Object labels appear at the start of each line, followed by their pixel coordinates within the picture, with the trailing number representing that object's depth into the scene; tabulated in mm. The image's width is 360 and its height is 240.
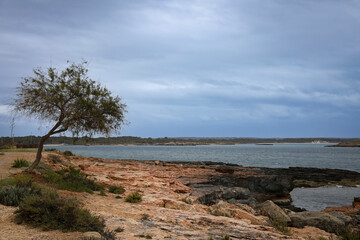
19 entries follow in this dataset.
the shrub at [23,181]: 10967
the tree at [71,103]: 14609
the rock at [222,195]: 18598
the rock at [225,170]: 32800
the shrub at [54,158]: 23852
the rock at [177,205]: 13745
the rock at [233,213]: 12750
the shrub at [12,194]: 9555
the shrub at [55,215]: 7708
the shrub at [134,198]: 13668
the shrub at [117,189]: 15807
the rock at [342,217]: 15133
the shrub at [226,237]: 8188
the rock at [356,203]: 21066
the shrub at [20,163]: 17964
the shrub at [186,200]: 15285
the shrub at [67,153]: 36694
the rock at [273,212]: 14133
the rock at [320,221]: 13641
